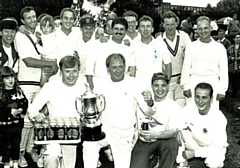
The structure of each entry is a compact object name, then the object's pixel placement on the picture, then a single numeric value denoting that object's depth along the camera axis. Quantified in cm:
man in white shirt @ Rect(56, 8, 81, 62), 601
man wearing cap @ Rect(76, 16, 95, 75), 595
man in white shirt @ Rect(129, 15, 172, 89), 596
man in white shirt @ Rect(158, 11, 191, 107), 641
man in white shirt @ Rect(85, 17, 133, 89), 575
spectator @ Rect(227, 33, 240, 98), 1058
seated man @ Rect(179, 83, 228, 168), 464
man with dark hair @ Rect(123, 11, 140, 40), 671
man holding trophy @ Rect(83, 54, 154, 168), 479
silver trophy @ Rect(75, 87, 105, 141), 451
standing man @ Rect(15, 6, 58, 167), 557
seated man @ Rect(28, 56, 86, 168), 470
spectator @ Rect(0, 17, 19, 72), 555
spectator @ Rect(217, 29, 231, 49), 1162
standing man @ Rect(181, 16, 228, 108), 599
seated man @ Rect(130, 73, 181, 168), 466
